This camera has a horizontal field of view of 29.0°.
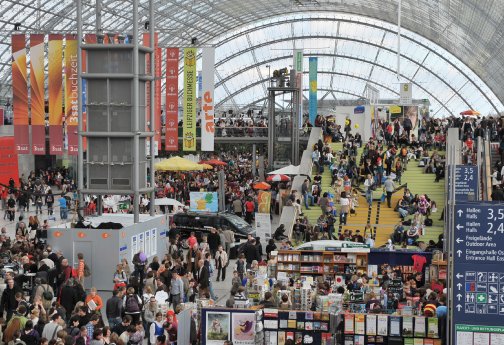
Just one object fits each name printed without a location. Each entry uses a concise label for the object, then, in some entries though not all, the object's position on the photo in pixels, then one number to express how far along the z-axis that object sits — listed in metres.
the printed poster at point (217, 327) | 16.55
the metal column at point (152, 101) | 26.56
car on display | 32.47
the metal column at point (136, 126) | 25.27
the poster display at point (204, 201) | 33.66
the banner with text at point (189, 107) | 43.72
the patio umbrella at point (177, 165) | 42.44
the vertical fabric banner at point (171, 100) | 42.91
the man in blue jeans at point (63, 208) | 37.59
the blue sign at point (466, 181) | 24.70
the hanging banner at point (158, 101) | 42.00
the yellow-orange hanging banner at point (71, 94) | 37.66
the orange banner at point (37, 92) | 36.56
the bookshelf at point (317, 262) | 24.81
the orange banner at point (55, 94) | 36.12
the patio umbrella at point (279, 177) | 41.22
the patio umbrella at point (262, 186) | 41.59
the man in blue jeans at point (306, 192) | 36.25
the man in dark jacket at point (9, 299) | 18.16
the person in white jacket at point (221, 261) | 26.44
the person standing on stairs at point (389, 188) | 35.50
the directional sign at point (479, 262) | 14.40
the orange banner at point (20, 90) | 37.66
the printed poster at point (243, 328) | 16.49
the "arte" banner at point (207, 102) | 41.06
